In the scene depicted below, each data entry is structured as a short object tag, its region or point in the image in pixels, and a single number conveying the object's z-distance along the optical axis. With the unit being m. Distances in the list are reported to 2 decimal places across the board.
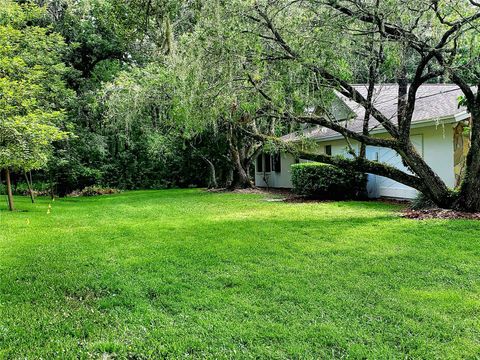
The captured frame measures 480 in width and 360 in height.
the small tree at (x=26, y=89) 8.73
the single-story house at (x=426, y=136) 10.19
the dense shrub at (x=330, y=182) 12.38
